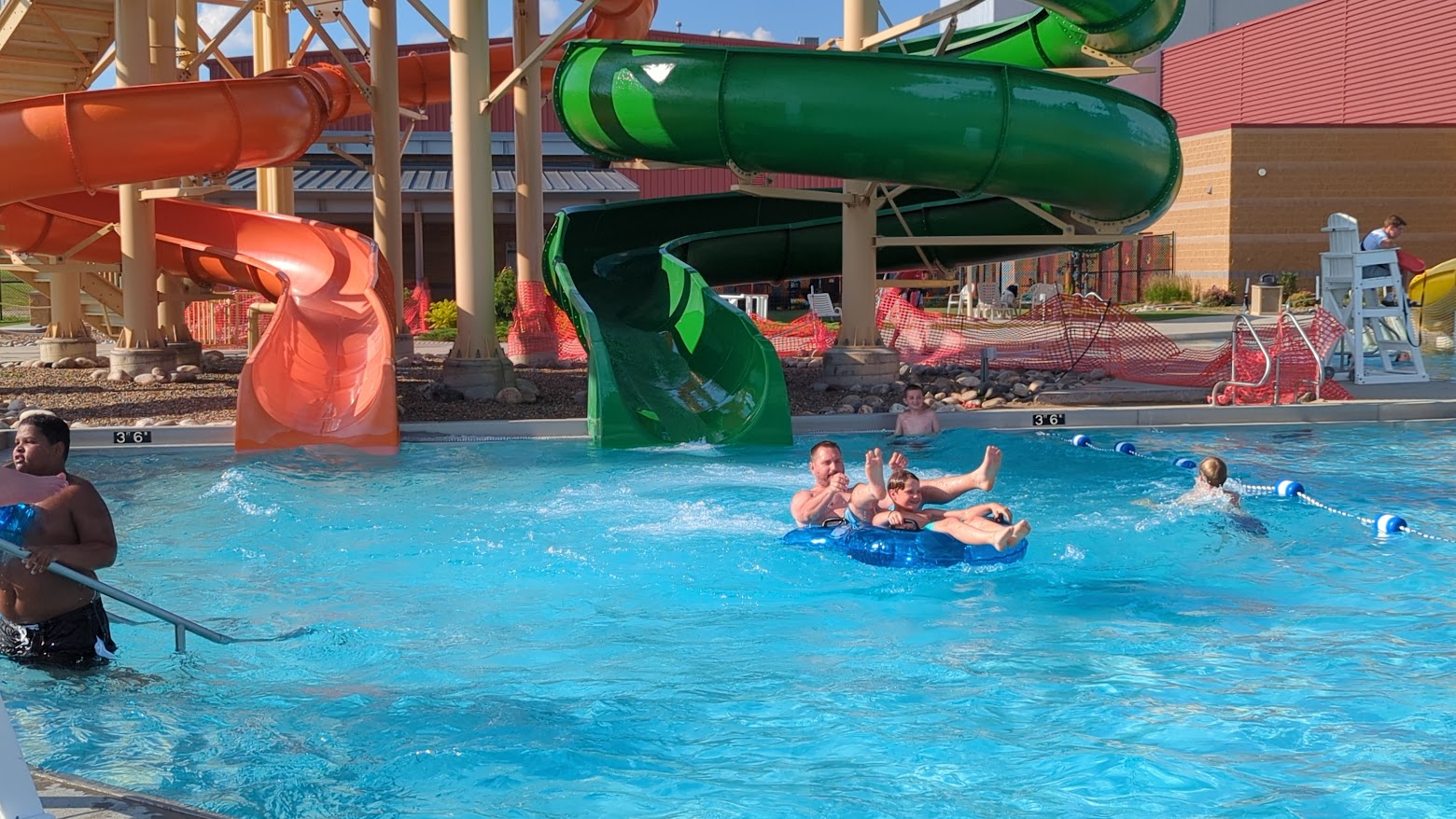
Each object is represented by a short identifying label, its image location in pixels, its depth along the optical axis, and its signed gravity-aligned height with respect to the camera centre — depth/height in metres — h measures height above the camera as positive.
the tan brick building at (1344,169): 31.27 +3.87
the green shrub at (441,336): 22.56 +0.08
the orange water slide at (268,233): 11.36 +1.21
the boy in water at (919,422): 11.41 -0.74
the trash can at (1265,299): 28.05 +0.72
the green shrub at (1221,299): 30.69 +0.79
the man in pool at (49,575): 4.98 -0.86
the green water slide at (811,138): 10.40 +1.60
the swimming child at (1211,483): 8.52 -0.97
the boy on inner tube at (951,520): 7.24 -1.05
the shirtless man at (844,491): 7.80 -0.94
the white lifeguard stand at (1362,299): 14.23 +0.36
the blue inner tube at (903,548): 7.36 -1.20
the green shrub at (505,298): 22.59 +0.71
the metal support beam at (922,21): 11.34 +2.79
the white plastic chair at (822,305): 26.83 +0.65
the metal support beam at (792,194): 12.02 +1.40
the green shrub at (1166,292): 32.62 +1.04
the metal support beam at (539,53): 12.55 +2.77
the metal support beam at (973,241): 12.34 +0.92
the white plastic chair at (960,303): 28.64 +0.72
